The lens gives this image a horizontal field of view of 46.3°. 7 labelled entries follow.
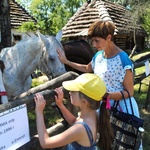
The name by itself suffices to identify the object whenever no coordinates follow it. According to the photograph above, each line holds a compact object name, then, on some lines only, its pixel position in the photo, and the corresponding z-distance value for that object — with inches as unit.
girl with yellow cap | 48.1
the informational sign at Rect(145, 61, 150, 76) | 125.1
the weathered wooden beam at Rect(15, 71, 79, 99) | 64.7
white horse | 114.6
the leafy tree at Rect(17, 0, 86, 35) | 384.6
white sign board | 39.7
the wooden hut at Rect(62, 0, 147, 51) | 486.2
